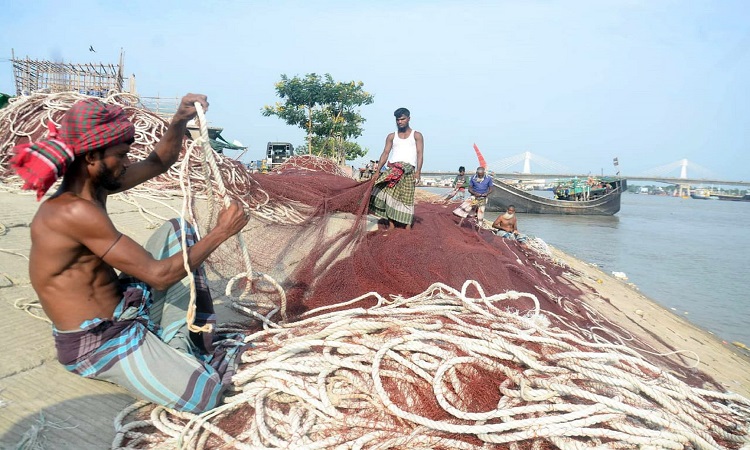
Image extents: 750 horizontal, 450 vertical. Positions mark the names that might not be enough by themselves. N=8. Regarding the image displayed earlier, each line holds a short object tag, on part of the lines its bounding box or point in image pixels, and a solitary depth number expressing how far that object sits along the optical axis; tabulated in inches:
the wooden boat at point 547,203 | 975.6
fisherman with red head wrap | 65.2
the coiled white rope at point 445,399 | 69.6
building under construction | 538.0
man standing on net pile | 196.1
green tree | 794.8
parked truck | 775.0
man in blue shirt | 376.8
